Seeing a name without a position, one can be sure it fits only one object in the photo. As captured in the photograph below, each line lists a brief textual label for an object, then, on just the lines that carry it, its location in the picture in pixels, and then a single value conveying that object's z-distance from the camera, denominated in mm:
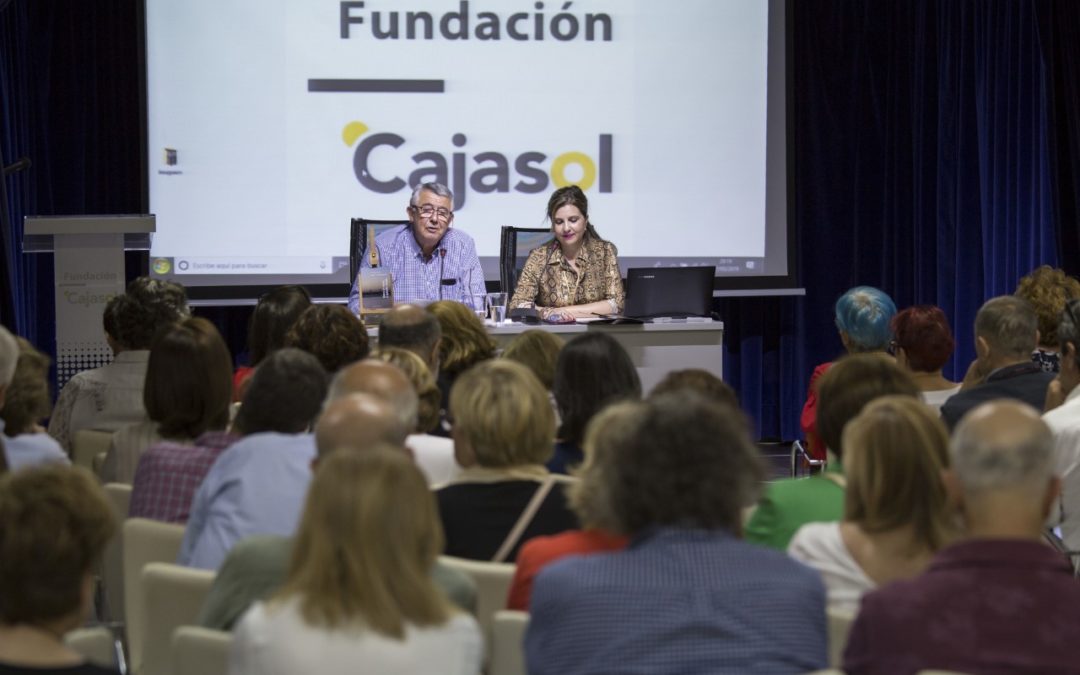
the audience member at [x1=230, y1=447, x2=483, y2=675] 3302
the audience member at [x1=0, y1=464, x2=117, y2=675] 3235
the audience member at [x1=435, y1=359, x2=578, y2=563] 5027
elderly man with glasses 12425
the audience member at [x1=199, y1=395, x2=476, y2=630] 4056
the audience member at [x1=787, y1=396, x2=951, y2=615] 4248
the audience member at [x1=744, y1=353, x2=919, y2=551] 5038
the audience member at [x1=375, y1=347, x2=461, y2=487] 6227
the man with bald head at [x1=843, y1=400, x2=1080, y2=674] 3603
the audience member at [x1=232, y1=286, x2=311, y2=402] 8634
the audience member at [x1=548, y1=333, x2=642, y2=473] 6394
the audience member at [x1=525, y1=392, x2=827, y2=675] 3545
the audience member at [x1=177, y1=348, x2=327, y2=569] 5031
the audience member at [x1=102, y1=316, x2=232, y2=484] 6332
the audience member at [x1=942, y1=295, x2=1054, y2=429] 8003
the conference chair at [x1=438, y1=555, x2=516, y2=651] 4462
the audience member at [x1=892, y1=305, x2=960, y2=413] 8518
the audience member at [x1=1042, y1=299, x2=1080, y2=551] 6988
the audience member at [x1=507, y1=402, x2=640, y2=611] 4201
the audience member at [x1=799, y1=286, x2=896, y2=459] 9192
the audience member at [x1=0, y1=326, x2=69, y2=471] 6053
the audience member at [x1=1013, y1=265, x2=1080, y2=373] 9286
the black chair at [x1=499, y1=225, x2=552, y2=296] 12642
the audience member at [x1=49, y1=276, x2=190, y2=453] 8235
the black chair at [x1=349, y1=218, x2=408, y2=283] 12447
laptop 11903
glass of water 11704
